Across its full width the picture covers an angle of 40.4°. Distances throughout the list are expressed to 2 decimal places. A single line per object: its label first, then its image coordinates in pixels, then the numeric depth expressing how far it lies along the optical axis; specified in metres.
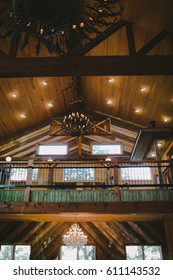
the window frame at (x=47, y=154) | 10.93
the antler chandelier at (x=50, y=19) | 3.22
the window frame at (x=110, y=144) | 10.79
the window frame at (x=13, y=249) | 8.34
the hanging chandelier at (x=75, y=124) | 9.05
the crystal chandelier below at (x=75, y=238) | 7.89
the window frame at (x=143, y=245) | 8.39
